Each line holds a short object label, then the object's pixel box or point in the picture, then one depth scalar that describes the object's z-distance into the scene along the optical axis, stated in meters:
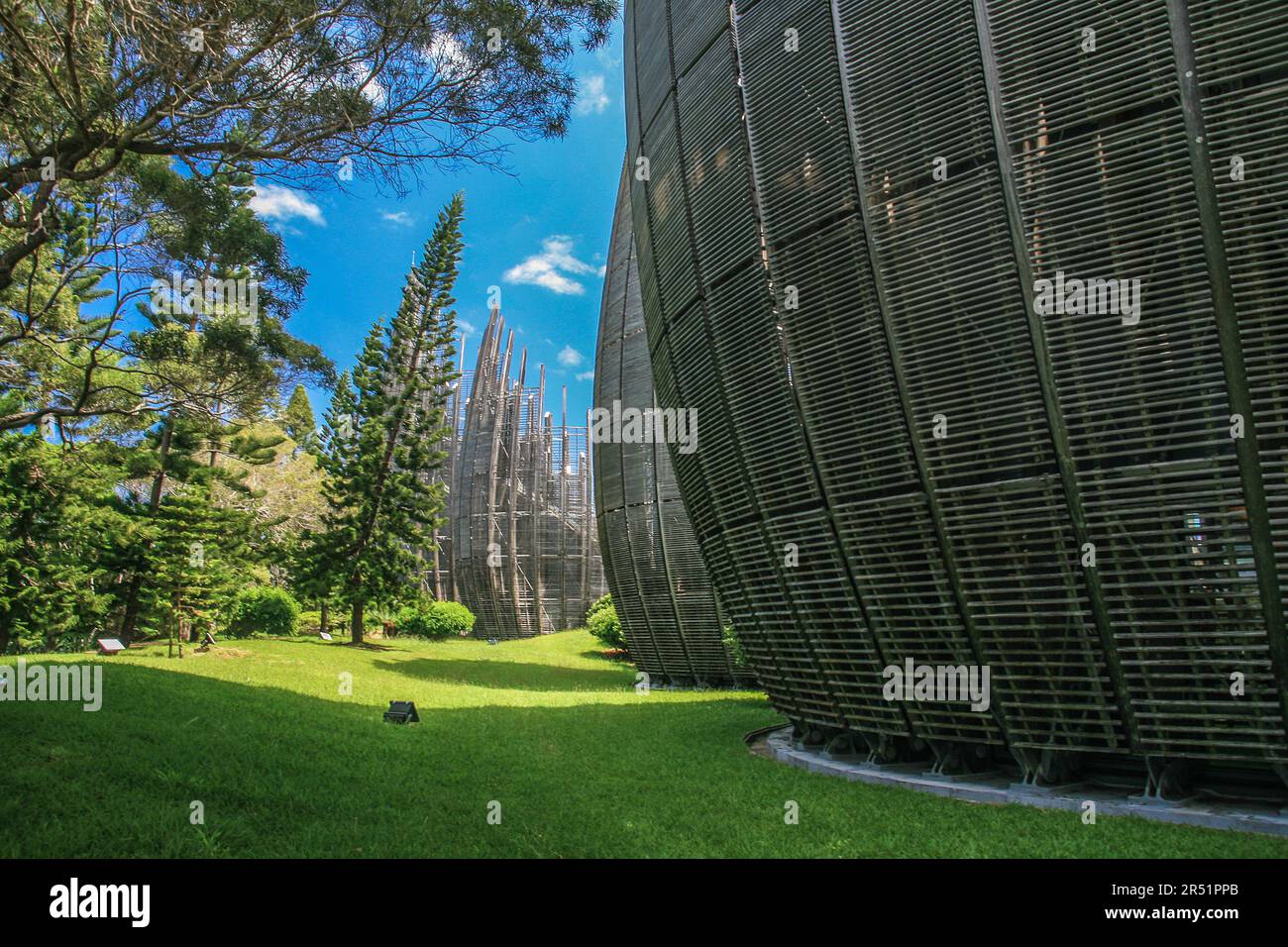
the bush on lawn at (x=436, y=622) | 28.06
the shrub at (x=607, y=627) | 22.09
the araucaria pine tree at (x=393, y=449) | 22.64
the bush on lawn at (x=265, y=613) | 23.31
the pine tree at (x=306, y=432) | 24.03
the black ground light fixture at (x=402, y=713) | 9.16
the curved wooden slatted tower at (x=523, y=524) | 31.14
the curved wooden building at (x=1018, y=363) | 4.46
